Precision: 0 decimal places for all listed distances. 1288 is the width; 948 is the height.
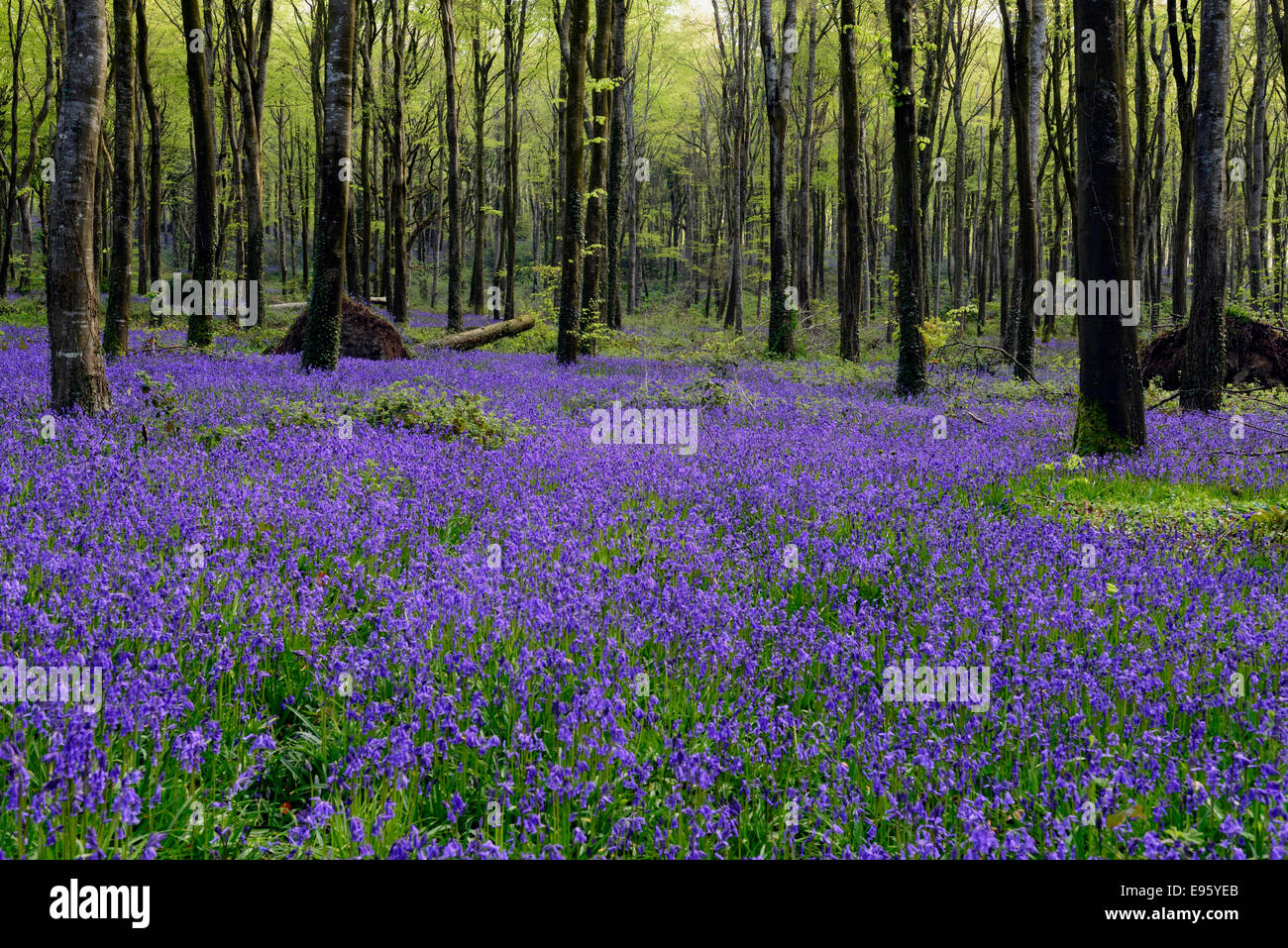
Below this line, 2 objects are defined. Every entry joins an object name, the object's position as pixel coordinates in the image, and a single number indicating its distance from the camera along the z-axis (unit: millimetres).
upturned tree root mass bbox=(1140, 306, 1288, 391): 14320
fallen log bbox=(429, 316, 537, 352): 18781
